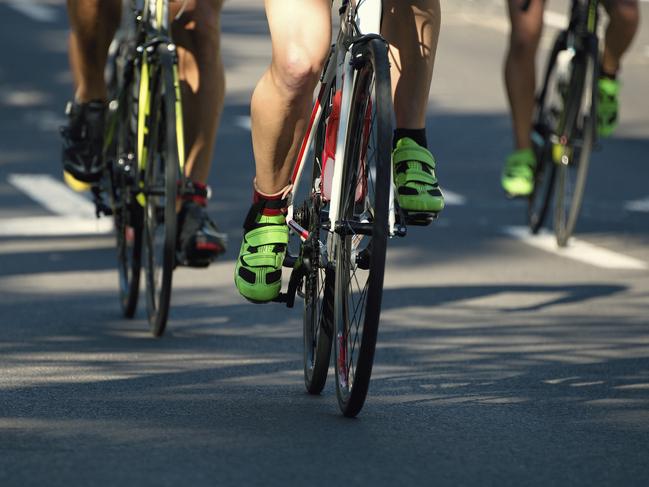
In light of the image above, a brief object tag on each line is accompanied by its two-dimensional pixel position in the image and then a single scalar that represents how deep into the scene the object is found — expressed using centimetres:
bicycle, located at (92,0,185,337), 1239
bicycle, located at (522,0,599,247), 1736
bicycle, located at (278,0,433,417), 917
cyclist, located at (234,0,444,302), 1006
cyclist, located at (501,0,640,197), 1761
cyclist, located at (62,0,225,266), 1311
